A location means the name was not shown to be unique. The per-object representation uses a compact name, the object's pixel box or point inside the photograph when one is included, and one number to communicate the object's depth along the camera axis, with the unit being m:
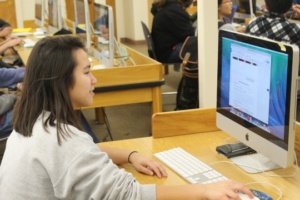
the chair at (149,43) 4.52
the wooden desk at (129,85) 2.98
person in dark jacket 4.63
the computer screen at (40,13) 5.19
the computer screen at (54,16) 4.61
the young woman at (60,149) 1.17
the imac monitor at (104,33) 3.05
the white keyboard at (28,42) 4.52
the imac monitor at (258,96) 1.33
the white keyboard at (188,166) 1.47
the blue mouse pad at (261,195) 1.31
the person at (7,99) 2.71
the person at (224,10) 4.26
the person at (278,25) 3.05
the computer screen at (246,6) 5.21
